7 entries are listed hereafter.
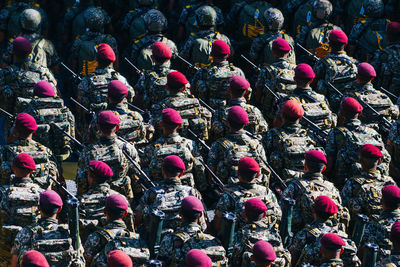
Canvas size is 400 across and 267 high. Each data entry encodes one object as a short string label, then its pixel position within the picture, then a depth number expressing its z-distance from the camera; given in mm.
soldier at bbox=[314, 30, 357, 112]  16656
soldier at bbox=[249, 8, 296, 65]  17781
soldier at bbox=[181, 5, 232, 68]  17781
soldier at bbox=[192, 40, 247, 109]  16109
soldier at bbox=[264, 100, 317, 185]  14039
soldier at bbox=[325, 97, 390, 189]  14195
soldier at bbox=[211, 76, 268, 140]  14734
